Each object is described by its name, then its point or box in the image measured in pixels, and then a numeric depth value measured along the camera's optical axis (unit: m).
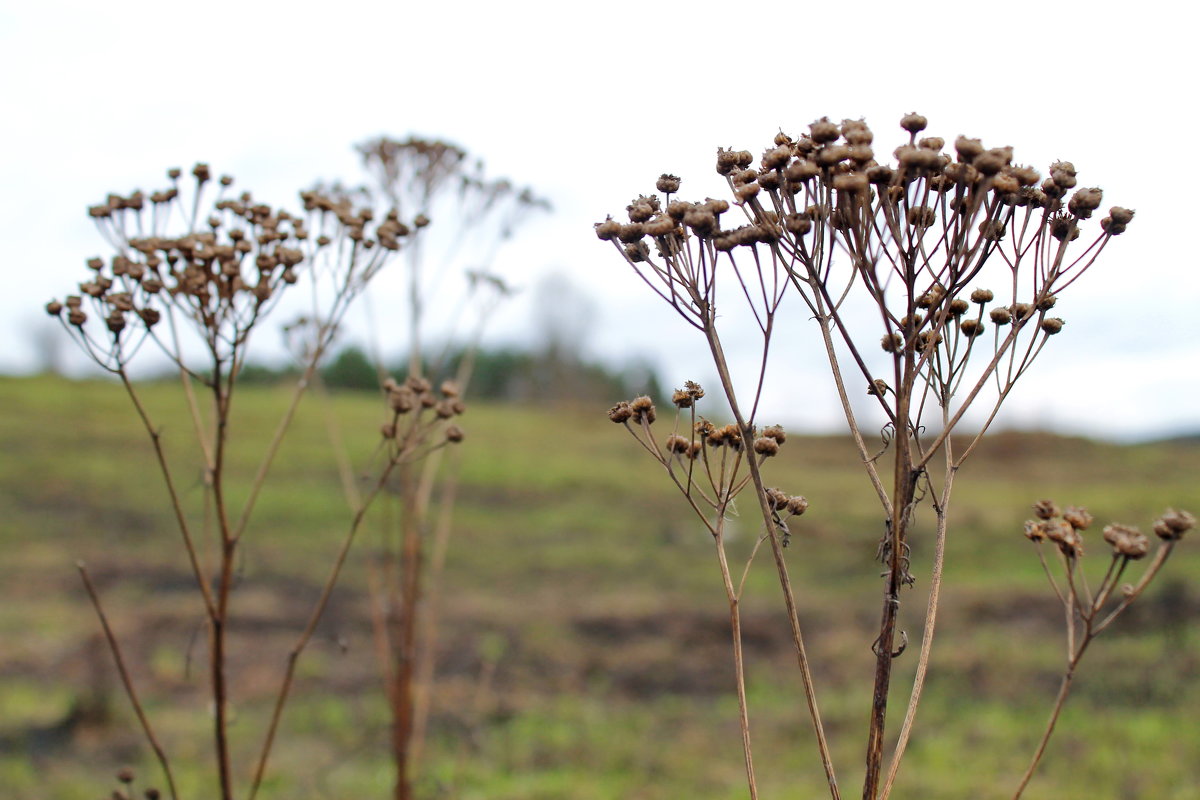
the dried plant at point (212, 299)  0.62
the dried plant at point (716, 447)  0.54
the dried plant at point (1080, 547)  0.52
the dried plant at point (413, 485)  0.79
